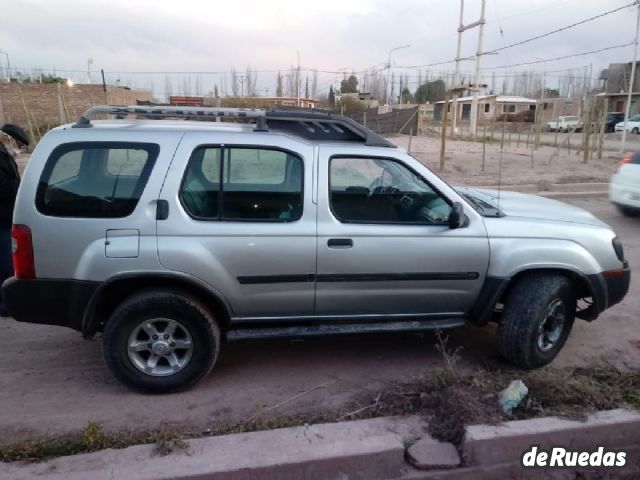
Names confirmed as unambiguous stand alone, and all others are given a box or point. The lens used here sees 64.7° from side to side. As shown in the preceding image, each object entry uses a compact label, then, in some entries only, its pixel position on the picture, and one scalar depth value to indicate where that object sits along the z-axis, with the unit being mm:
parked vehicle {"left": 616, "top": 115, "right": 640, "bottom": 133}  39594
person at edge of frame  4484
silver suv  3172
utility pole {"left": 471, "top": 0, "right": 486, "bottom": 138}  36625
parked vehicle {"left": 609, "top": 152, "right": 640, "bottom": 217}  8570
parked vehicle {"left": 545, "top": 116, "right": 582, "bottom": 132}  45494
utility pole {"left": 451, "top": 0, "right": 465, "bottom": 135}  39856
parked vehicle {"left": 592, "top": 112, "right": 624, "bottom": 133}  44344
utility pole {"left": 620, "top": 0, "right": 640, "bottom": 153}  18538
